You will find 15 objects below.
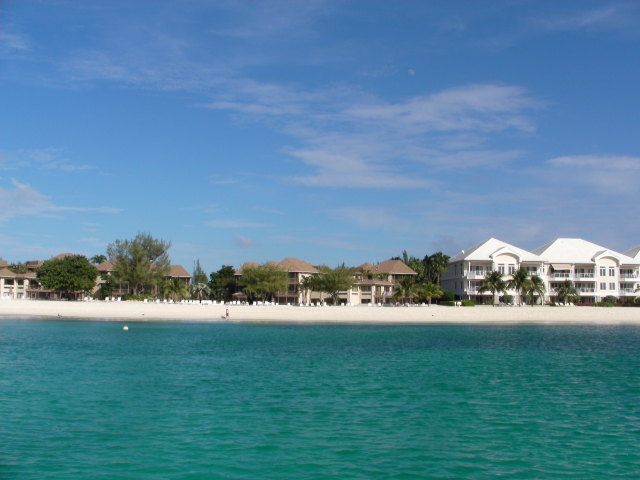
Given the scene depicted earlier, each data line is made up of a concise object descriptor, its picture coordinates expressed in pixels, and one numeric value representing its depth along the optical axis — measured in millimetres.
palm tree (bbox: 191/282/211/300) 99206
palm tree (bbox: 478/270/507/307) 78312
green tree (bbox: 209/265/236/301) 98250
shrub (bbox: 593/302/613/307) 80188
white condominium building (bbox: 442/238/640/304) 85625
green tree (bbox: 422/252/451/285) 96750
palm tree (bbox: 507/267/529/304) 78625
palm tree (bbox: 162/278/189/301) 85688
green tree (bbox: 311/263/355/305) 82500
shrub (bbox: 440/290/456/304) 83619
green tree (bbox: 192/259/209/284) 112625
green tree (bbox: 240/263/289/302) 85438
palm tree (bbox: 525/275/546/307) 78562
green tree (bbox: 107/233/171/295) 84625
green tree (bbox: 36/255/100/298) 87956
